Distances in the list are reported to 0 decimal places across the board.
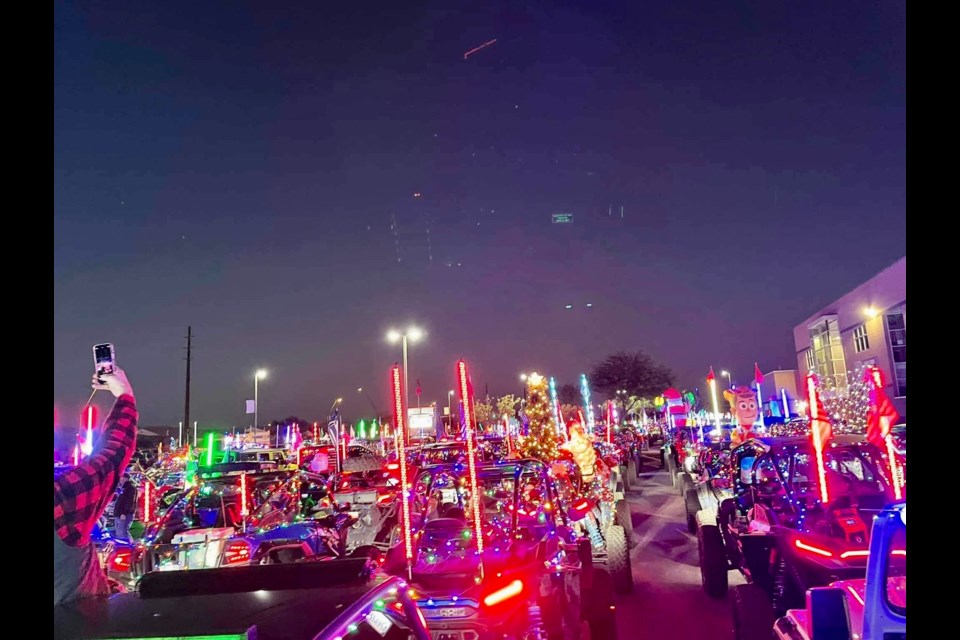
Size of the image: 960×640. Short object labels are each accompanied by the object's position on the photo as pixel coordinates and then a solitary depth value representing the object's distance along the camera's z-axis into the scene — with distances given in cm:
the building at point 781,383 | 7131
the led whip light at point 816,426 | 796
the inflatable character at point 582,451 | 1577
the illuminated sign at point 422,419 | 4967
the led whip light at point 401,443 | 604
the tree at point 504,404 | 6953
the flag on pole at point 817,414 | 929
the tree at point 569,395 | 8706
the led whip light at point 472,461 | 576
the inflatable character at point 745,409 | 2631
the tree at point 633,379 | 7069
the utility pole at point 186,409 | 4125
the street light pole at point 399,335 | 2450
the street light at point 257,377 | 4355
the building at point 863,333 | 4397
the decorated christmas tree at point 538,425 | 1959
